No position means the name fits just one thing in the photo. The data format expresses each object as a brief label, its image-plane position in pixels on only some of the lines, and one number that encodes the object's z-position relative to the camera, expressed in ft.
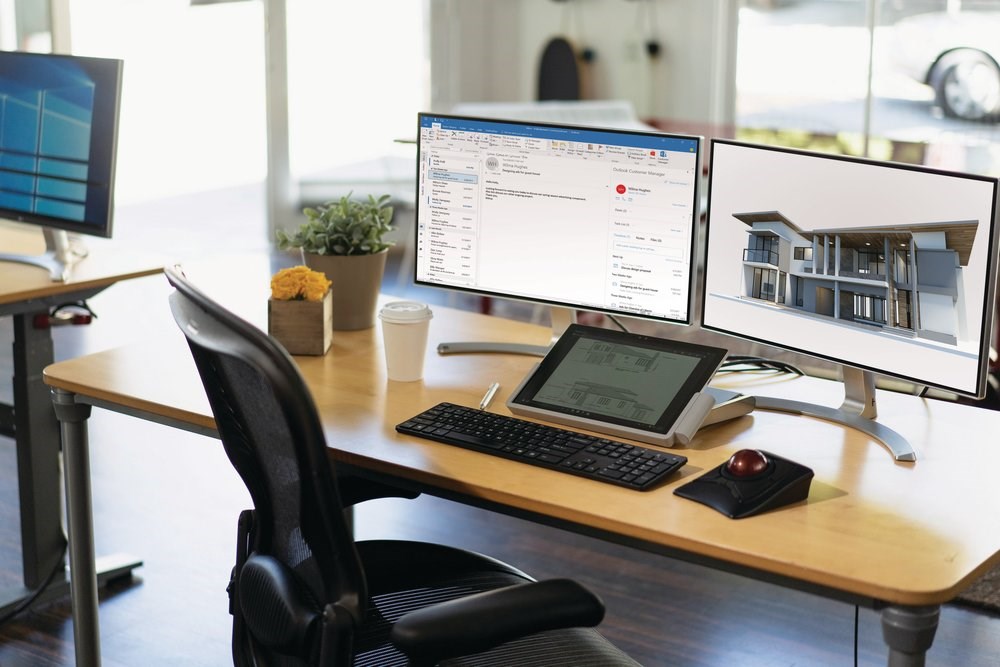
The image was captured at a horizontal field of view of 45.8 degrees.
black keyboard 5.53
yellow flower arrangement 7.29
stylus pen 6.53
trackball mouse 5.15
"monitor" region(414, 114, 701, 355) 6.66
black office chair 4.28
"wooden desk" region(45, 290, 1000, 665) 4.68
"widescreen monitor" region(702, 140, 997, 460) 5.55
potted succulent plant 7.80
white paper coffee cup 6.86
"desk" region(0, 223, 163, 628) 8.77
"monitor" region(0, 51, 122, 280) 8.68
